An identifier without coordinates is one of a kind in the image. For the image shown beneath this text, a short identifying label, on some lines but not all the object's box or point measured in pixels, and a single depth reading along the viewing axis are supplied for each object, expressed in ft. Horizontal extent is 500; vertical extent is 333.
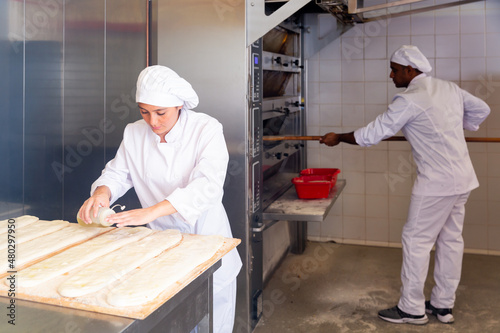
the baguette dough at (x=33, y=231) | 6.00
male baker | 10.19
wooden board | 4.33
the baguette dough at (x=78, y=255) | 4.91
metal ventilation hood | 11.34
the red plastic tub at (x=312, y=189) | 11.23
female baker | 7.17
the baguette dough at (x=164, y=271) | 4.49
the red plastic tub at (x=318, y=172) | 12.96
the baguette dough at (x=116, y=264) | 4.66
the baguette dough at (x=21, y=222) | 6.49
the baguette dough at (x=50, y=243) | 5.43
